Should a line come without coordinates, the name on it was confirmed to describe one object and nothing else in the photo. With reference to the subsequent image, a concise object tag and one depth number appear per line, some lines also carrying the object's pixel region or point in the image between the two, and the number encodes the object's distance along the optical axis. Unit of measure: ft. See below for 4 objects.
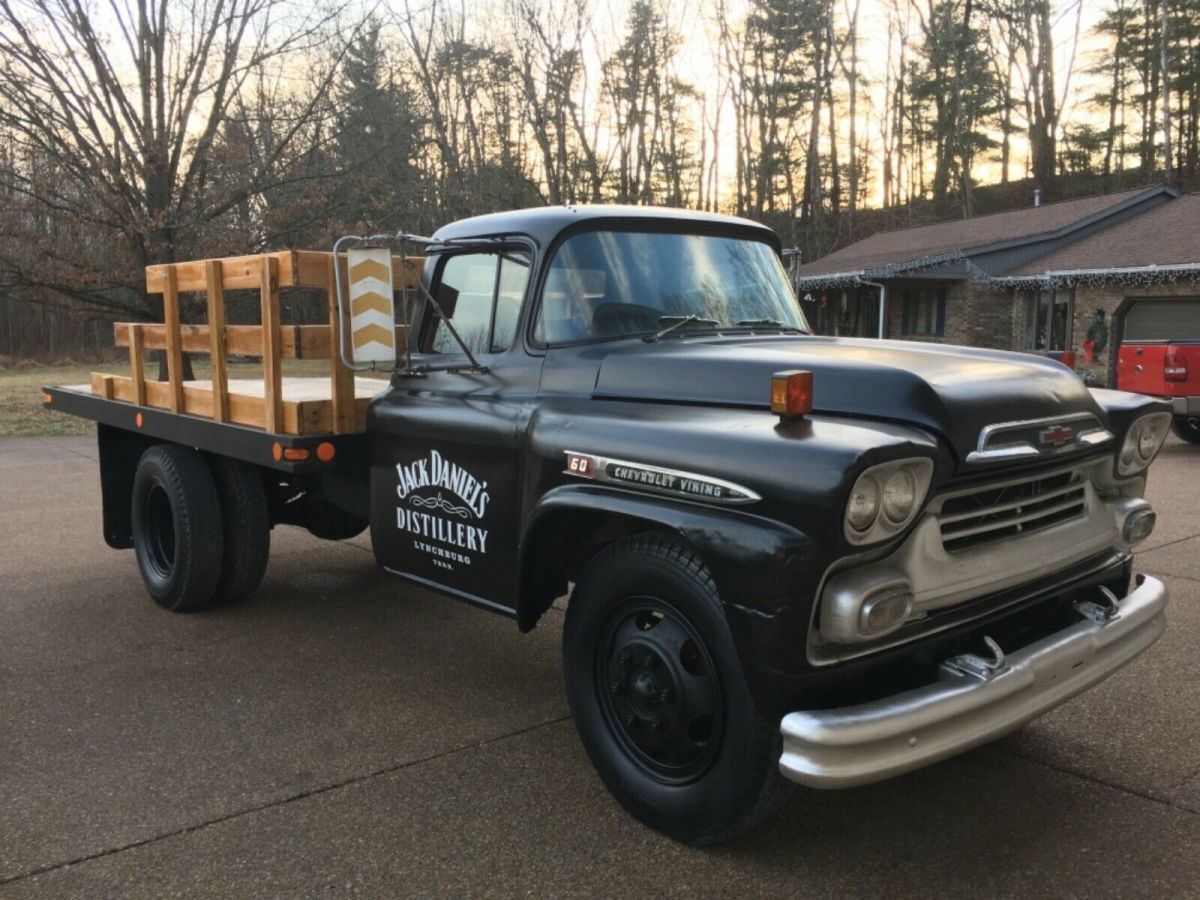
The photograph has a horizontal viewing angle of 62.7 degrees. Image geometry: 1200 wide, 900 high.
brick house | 70.95
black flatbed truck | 8.58
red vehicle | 38.47
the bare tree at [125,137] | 54.70
